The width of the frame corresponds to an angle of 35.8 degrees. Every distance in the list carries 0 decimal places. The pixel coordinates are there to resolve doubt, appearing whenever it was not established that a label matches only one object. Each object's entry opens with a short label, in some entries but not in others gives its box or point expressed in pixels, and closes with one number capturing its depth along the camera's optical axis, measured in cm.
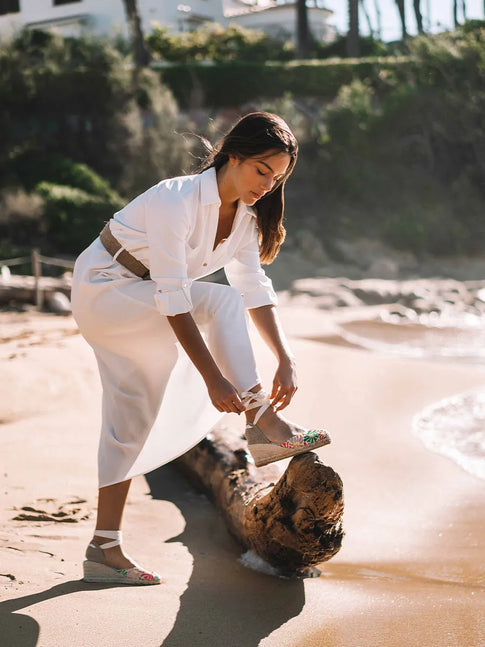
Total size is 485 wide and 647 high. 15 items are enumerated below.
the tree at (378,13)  4056
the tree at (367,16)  3248
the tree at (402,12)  3109
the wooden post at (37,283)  1013
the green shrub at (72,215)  1454
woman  259
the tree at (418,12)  3222
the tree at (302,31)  2711
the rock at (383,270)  1557
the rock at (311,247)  1639
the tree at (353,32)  2666
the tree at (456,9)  3392
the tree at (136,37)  2175
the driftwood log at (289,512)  266
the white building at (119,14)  3047
